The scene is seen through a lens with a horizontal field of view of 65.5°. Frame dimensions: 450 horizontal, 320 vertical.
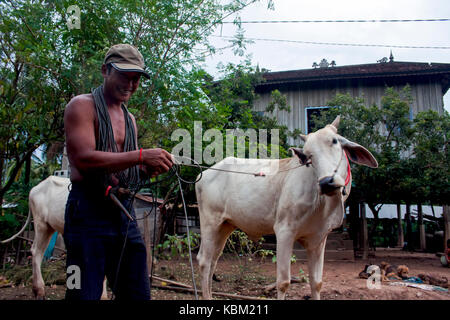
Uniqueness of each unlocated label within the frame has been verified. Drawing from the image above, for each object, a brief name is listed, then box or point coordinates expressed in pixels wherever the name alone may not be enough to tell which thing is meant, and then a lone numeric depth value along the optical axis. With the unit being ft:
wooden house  39.04
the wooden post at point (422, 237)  42.28
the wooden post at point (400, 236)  44.50
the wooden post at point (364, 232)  33.33
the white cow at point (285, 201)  11.48
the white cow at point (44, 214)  16.97
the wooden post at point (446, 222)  37.70
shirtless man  6.38
